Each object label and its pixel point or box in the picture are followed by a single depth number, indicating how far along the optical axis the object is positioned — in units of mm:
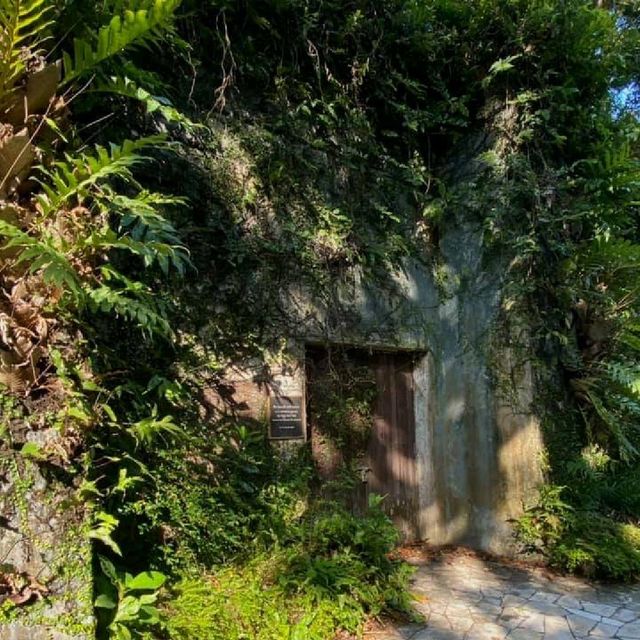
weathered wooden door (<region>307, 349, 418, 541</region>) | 4727
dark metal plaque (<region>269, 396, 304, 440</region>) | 4195
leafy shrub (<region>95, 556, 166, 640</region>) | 2709
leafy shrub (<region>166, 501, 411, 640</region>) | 3096
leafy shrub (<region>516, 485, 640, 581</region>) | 4426
